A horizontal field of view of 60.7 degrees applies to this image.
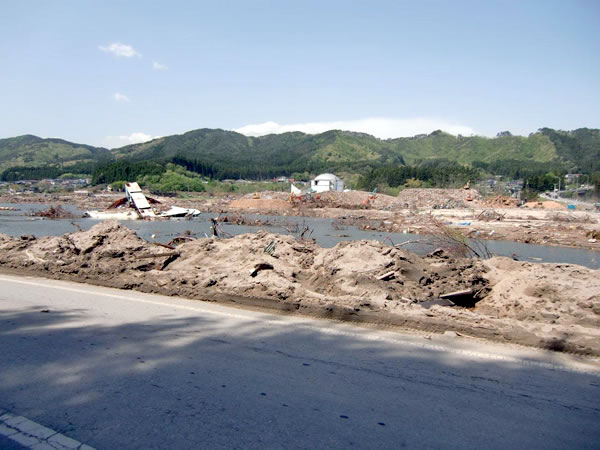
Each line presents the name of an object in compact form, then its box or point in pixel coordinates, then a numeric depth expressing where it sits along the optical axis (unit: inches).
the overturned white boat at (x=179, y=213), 2073.1
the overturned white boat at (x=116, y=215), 2089.9
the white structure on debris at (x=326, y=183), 3686.0
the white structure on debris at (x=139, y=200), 2080.5
